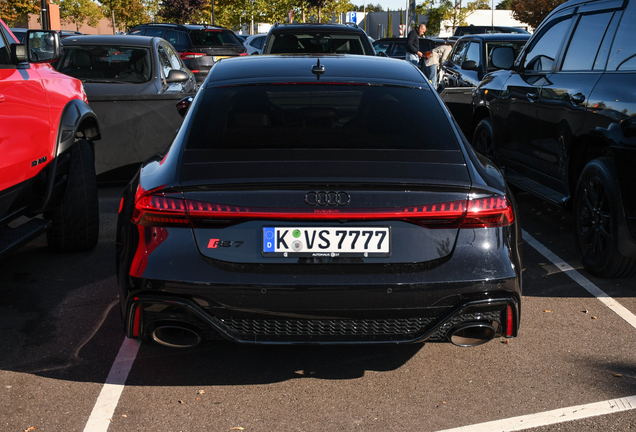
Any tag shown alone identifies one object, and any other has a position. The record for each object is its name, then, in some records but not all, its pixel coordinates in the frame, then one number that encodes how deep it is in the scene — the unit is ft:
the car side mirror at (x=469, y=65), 30.94
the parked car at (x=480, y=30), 85.54
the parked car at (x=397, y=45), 85.35
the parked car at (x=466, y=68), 29.58
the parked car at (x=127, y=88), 24.25
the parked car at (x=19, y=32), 47.72
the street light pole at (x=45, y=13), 53.67
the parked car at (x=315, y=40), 36.29
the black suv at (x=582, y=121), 14.37
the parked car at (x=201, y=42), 56.70
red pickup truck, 13.84
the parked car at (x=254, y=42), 92.94
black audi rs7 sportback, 9.52
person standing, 56.38
